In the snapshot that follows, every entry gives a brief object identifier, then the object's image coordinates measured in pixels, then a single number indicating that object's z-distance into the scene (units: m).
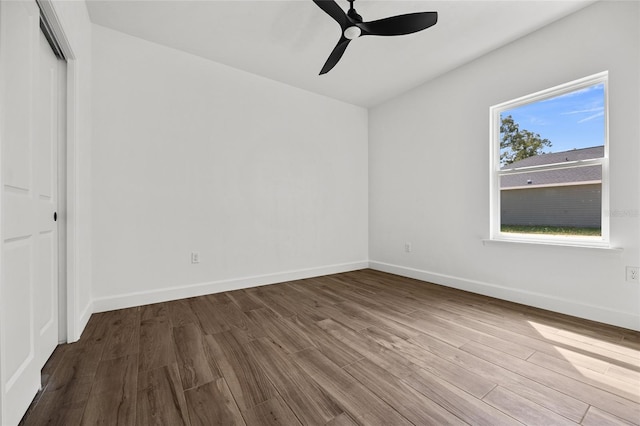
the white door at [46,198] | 1.43
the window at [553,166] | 2.18
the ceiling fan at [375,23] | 1.82
